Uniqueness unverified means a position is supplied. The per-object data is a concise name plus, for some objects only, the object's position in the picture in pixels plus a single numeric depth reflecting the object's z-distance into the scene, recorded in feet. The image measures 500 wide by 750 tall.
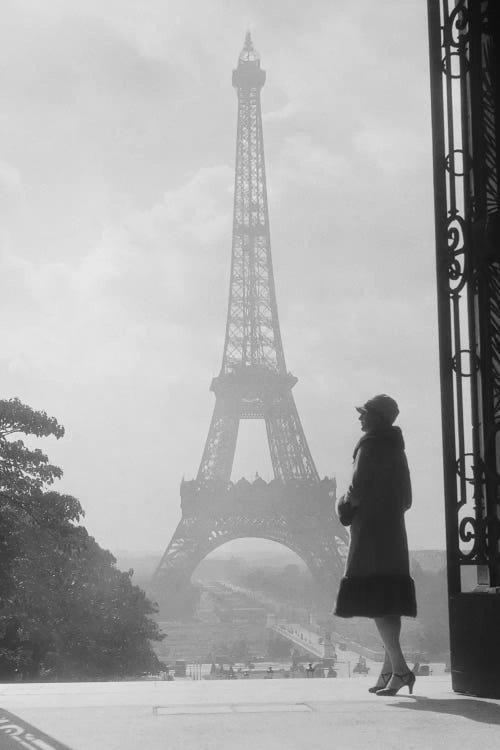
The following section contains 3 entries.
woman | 16.34
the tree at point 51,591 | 53.26
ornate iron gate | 16.14
